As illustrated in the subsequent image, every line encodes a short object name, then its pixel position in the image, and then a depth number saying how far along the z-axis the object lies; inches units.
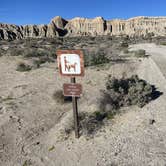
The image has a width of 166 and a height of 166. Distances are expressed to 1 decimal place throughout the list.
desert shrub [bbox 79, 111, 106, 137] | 203.5
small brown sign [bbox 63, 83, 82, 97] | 195.8
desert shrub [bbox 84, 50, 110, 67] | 469.6
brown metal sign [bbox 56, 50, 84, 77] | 185.7
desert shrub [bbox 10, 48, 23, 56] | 636.9
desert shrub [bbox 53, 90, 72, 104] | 272.4
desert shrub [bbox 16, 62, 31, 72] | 452.2
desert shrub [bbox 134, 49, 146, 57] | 607.8
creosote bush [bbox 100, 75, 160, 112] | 249.3
